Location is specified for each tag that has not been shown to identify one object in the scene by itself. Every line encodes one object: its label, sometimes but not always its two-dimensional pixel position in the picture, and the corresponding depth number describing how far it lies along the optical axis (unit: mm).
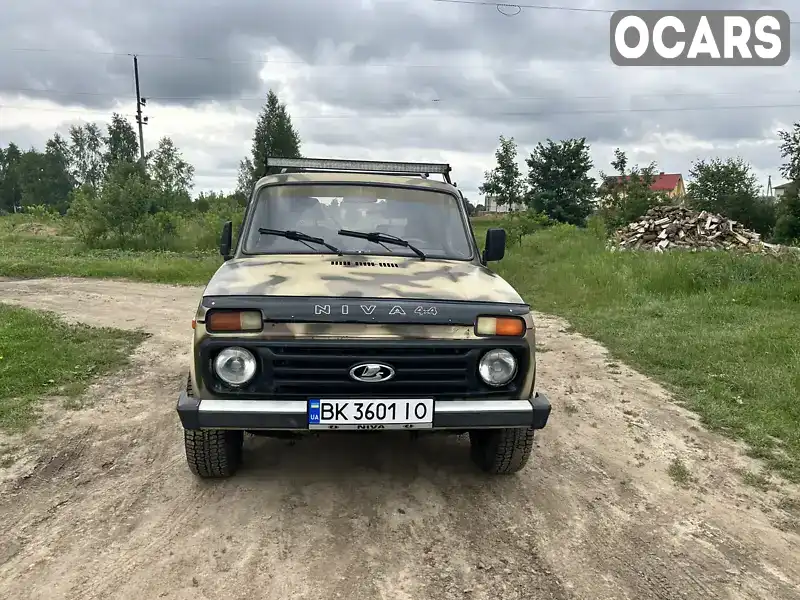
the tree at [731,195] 33969
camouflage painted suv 3174
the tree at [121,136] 70750
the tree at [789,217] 27766
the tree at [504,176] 33469
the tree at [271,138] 56344
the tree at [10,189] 87375
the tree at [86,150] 83375
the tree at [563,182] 47062
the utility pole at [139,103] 37188
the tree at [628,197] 24656
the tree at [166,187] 21766
